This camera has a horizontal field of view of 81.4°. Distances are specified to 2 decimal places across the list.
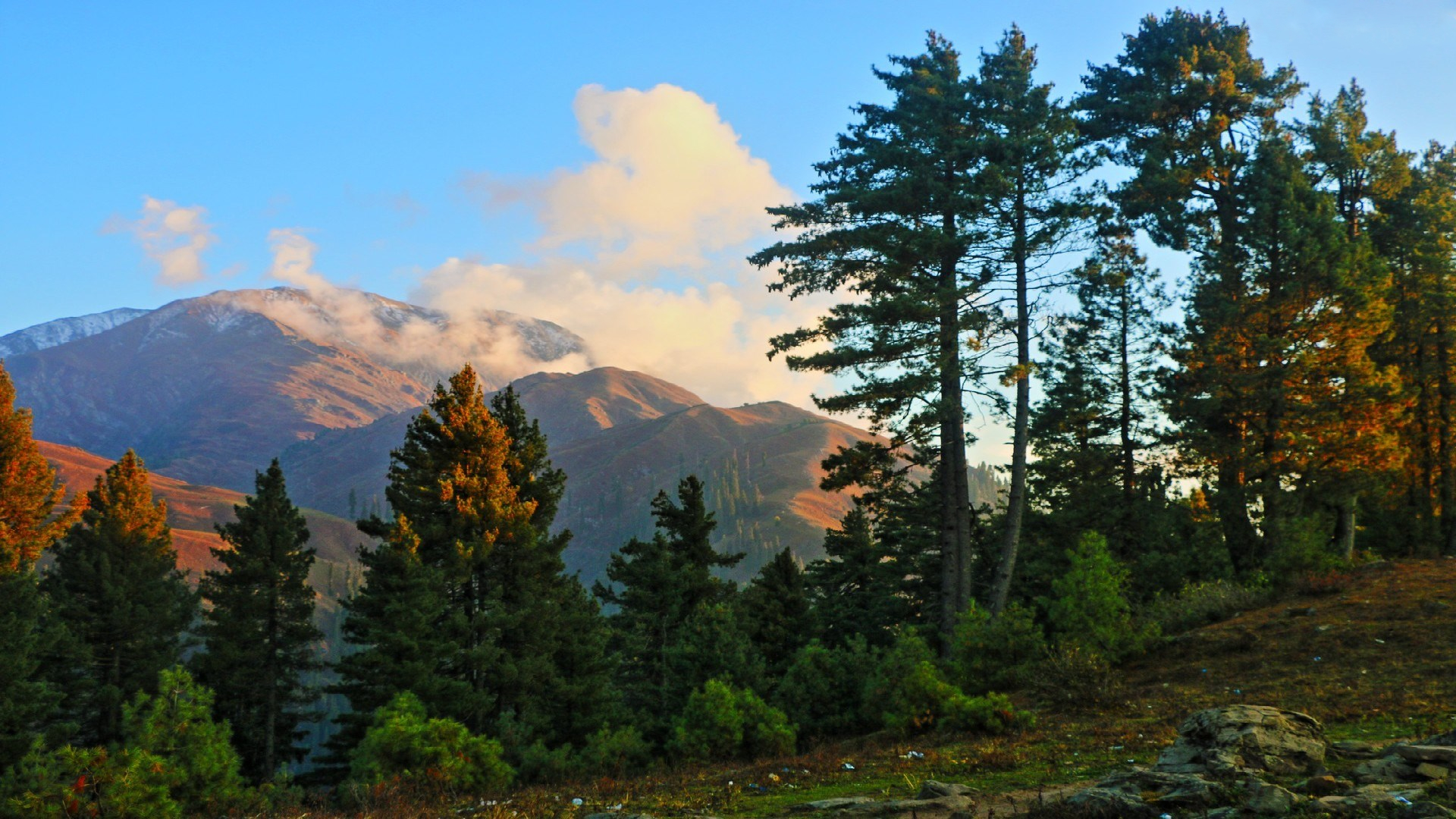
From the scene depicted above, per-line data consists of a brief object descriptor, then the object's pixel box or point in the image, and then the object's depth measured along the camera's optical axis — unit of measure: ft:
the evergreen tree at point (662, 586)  111.24
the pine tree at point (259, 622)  113.50
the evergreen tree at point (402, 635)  82.17
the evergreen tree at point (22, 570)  79.61
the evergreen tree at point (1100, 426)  91.66
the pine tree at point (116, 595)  110.83
